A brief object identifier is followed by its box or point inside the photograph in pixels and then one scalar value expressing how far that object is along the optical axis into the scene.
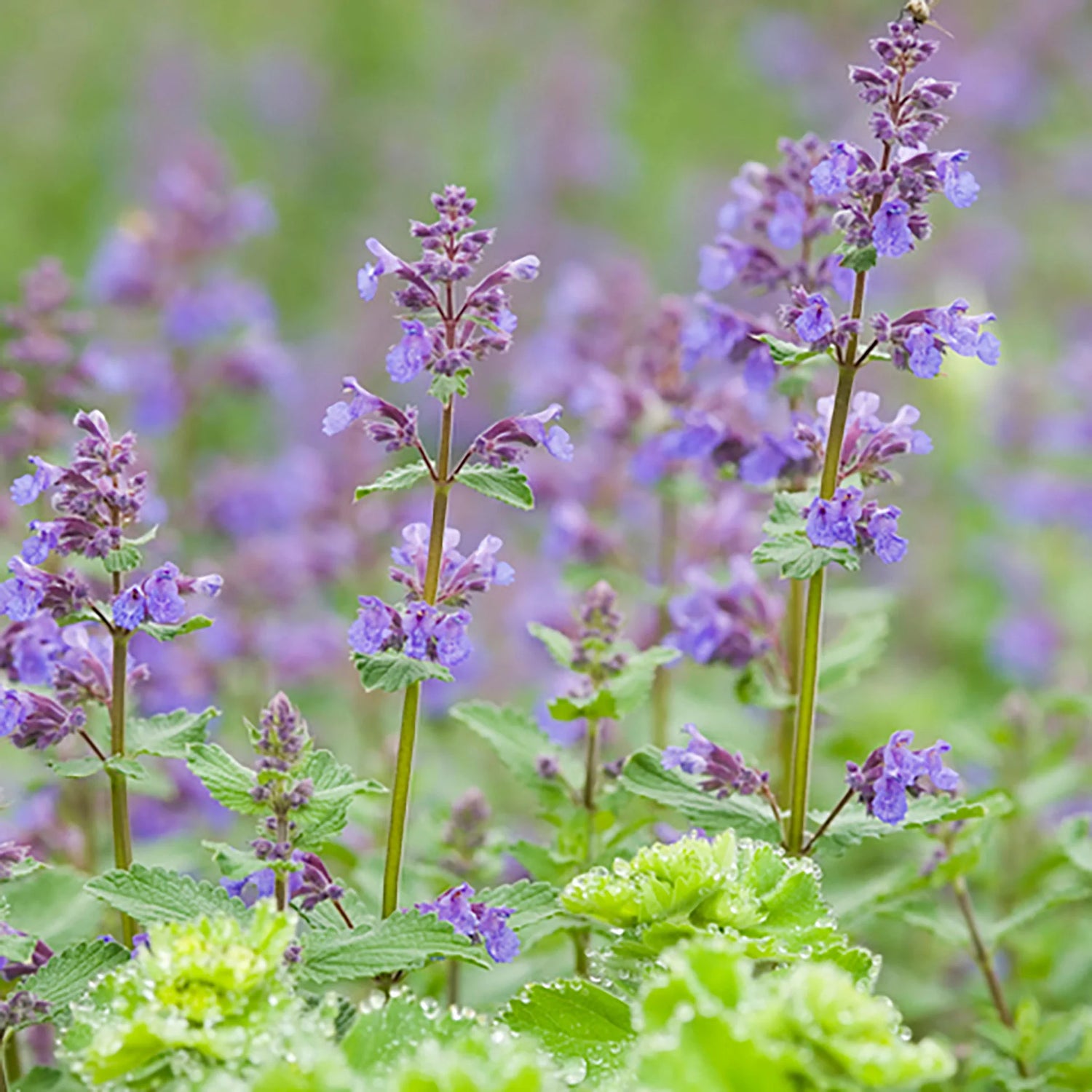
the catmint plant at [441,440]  4.12
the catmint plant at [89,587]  4.17
